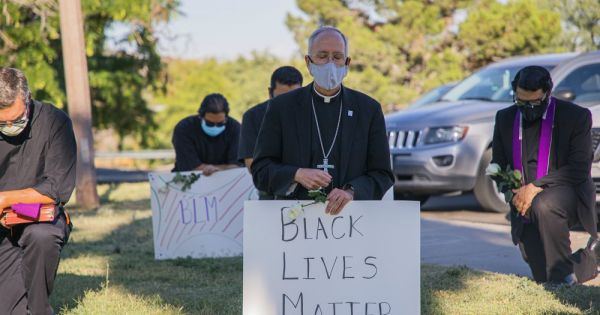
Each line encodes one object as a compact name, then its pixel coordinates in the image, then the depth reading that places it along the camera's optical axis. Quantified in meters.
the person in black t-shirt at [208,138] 19.45
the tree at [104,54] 40.12
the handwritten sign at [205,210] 19.09
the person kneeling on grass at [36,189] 11.63
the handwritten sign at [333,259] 9.65
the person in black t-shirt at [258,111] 15.18
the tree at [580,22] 54.59
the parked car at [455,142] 24.30
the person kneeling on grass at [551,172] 14.15
